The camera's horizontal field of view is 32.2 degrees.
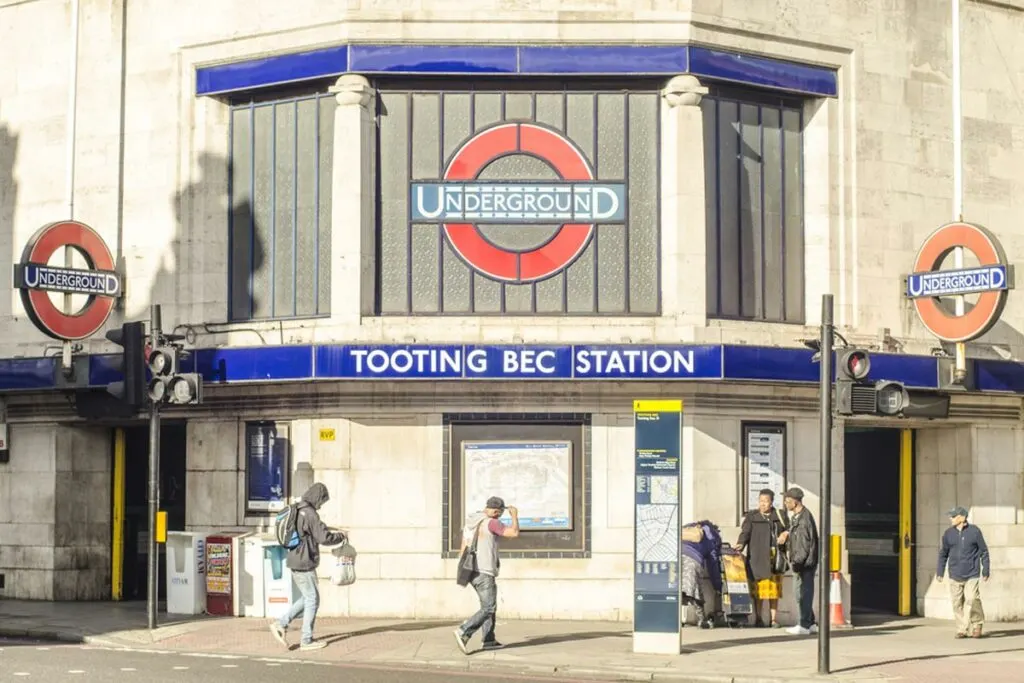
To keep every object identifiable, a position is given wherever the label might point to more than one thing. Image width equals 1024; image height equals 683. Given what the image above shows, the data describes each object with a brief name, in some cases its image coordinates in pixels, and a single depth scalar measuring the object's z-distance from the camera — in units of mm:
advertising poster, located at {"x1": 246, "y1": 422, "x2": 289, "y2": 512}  25547
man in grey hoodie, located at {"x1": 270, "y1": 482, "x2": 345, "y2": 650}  20688
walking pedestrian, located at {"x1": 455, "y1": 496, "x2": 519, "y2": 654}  20219
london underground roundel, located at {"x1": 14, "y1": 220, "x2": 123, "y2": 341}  25625
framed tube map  24859
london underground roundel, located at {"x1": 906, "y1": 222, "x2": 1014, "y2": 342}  24609
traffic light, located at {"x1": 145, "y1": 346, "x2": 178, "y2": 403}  22062
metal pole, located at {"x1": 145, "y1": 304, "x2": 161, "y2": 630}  22297
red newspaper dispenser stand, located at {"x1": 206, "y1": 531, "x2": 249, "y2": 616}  25094
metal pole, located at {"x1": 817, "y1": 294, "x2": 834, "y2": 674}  18688
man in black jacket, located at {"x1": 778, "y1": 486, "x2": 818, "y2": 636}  23312
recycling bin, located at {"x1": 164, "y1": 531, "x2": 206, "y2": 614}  25250
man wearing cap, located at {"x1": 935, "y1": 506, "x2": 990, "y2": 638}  23375
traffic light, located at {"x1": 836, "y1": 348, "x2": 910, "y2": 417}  19125
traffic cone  24719
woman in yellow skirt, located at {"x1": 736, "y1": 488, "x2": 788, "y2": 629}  23938
